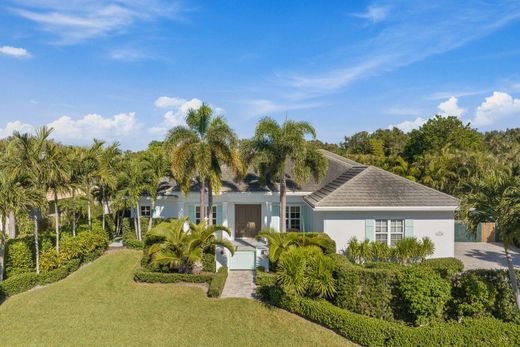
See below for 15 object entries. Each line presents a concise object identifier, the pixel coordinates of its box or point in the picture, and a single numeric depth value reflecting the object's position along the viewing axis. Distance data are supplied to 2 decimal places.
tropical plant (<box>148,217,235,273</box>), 15.09
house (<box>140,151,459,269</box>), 16.72
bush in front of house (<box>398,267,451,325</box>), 10.65
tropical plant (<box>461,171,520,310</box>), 10.43
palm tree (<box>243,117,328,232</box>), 18.25
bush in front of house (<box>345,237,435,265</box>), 16.27
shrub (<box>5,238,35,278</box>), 15.45
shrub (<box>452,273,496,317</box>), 10.98
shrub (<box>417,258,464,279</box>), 11.78
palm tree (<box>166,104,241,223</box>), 18.20
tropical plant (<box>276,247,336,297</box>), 11.54
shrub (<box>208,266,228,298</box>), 13.36
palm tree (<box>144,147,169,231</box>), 20.28
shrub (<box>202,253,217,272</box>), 16.20
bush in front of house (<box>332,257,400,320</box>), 11.24
